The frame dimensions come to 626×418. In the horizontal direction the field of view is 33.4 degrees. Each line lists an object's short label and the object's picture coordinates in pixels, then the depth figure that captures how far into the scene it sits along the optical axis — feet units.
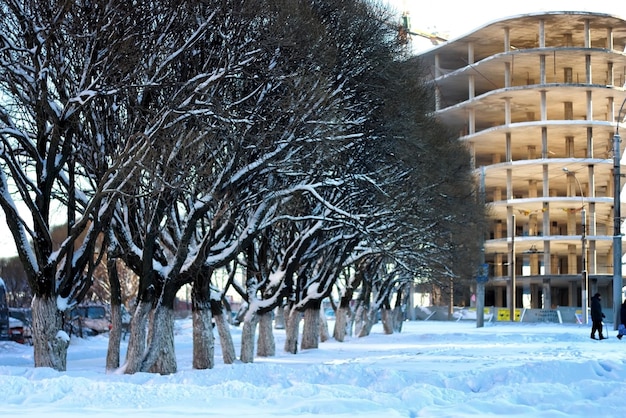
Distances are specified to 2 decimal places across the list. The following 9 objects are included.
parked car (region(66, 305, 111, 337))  176.76
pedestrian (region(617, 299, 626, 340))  112.06
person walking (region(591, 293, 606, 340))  121.08
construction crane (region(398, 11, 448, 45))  488.85
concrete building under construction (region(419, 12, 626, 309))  308.60
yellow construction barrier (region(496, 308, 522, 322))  258.37
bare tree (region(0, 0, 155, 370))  57.77
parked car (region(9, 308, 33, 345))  135.95
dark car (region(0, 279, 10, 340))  131.95
